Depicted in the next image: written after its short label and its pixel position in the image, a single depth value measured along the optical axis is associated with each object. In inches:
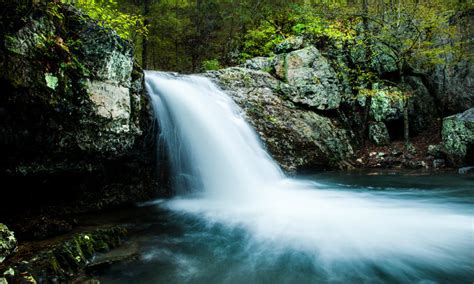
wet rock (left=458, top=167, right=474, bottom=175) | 371.5
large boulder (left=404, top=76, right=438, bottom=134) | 558.9
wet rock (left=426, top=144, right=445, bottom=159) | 434.9
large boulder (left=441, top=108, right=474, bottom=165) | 391.5
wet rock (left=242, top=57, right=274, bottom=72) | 490.6
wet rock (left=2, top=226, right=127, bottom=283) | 114.5
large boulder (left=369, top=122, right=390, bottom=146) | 511.5
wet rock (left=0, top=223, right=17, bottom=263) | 122.2
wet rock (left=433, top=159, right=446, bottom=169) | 420.2
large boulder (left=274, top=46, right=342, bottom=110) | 457.7
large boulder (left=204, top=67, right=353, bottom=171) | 387.2
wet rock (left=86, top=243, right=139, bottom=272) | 136.8
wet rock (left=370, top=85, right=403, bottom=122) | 526.0
